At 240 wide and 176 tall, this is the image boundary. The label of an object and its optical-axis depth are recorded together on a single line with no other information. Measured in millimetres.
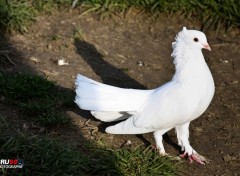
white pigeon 8703
